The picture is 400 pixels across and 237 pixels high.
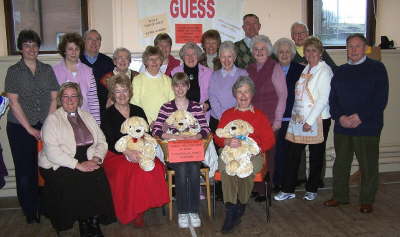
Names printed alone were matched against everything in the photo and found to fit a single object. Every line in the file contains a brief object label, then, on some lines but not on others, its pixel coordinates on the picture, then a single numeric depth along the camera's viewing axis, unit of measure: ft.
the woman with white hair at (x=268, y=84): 12.07
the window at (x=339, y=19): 16.29
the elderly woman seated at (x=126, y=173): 10.74
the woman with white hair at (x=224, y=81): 12.01
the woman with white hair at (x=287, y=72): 12.46
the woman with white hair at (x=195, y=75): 12.41
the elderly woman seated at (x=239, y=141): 10.68
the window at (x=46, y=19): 14.42
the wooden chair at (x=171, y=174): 11.09
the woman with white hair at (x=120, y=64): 12.26
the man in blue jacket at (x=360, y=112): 11.39
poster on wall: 14.79
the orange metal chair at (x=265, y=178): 10.89
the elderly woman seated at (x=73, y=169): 10.06
